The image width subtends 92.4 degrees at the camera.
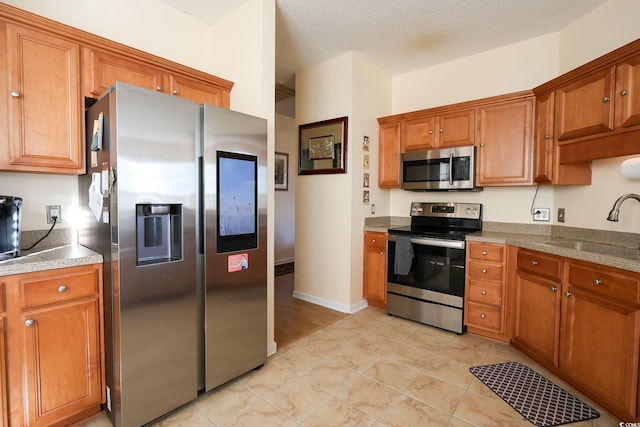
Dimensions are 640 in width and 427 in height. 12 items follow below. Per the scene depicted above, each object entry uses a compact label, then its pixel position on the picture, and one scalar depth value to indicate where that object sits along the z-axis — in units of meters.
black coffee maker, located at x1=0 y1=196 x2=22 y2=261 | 1.60
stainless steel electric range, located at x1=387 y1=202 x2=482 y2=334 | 2.87
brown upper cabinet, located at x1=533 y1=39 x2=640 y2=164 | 1.90
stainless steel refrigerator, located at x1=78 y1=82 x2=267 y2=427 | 1.57
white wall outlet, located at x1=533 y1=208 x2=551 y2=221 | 2.91
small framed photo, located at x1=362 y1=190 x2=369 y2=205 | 3.57
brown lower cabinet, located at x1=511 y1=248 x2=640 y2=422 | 1.68
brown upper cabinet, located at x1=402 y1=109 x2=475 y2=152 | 3.09
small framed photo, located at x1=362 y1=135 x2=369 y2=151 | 3.53
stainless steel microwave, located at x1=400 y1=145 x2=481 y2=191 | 3.09
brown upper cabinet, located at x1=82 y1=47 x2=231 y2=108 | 1.89
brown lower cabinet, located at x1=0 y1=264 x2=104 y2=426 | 1.48
